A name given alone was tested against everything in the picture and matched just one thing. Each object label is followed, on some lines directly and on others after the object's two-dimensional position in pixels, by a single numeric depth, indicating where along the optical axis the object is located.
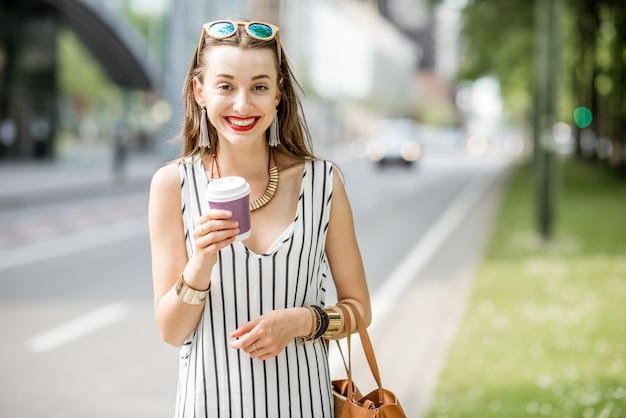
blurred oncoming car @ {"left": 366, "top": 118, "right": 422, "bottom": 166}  37.50
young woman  2.10
